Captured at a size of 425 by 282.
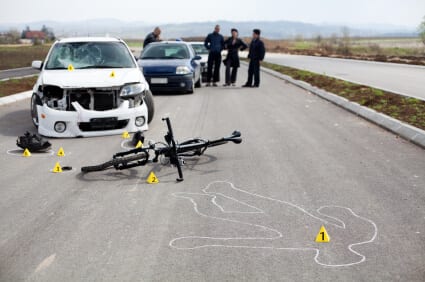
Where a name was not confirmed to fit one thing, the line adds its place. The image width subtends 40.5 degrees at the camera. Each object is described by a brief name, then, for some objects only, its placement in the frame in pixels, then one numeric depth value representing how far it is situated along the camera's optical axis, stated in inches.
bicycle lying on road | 278.1
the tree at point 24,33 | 6309.1
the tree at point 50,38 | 4322.1
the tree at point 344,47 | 2460.6
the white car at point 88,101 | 387.2
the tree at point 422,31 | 1990.7
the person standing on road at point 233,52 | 795.6
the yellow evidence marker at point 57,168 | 289.7
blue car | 697.0
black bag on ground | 339.0
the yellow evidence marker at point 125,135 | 384.8
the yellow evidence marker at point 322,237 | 188.7
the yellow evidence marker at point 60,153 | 330.6
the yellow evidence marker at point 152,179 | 265.0
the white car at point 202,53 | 940.6
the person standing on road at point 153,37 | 834.2
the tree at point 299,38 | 6998.0
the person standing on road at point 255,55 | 777.6
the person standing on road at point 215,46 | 804.0
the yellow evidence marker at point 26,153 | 332.0
